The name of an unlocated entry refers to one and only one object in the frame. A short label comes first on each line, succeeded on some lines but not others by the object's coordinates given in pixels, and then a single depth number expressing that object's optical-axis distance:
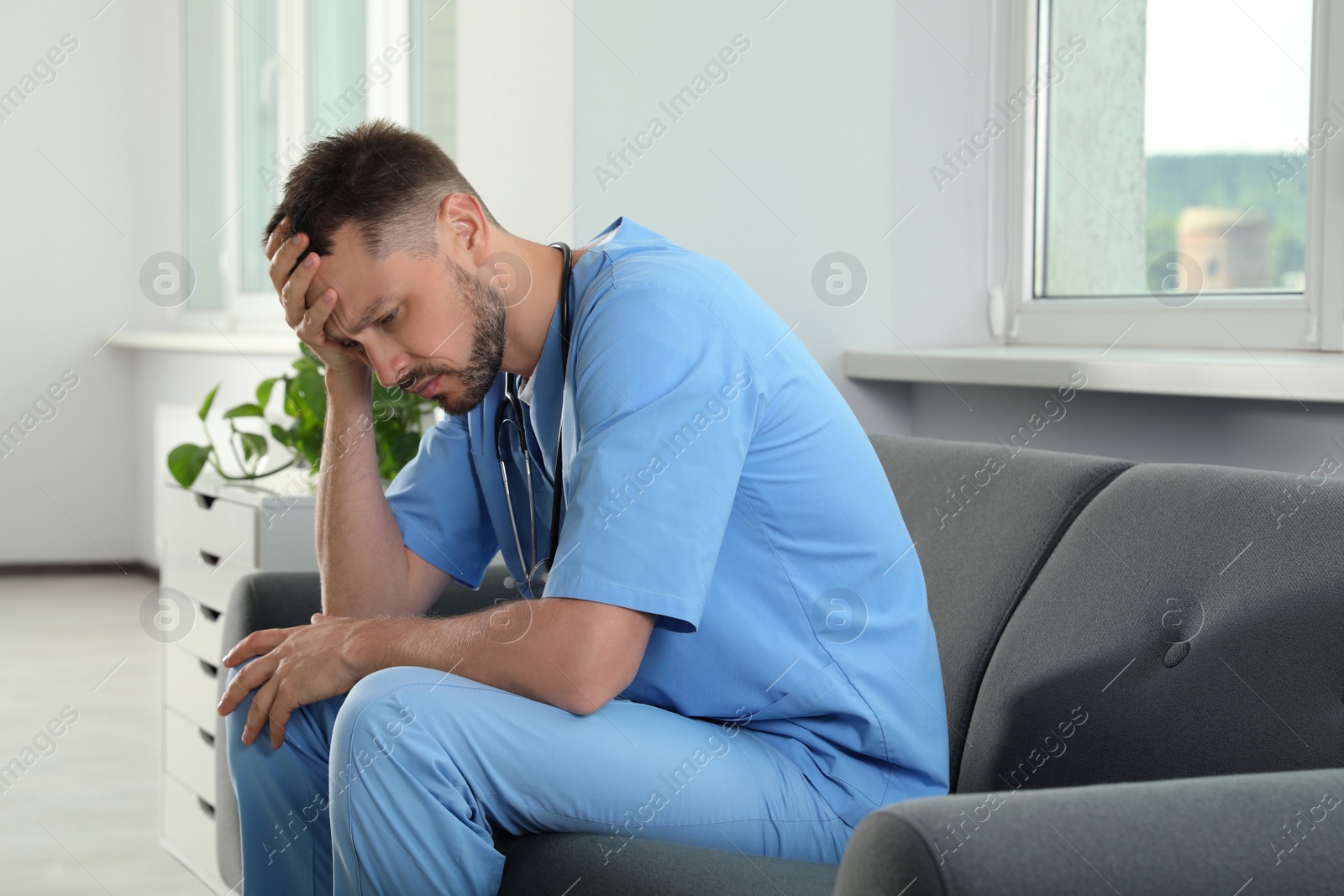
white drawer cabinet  4.99
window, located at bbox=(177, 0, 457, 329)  6.97
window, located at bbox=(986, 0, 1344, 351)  4.81
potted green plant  5.11
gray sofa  3.83
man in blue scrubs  4.11
